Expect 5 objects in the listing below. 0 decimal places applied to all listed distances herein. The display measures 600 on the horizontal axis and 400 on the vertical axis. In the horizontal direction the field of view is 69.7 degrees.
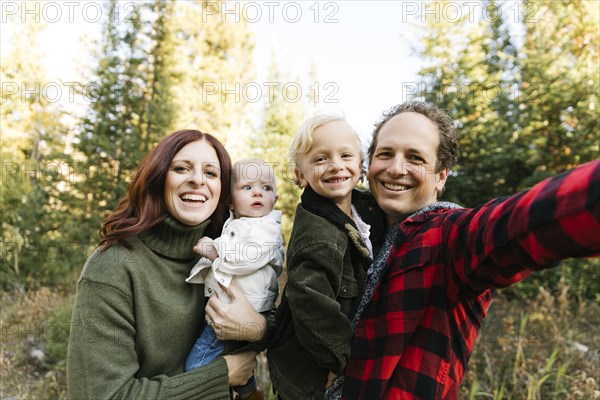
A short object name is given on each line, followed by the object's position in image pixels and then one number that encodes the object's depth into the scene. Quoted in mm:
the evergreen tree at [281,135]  12727
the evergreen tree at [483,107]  6484
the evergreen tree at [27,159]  9797
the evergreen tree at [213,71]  12438
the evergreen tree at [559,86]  6176
